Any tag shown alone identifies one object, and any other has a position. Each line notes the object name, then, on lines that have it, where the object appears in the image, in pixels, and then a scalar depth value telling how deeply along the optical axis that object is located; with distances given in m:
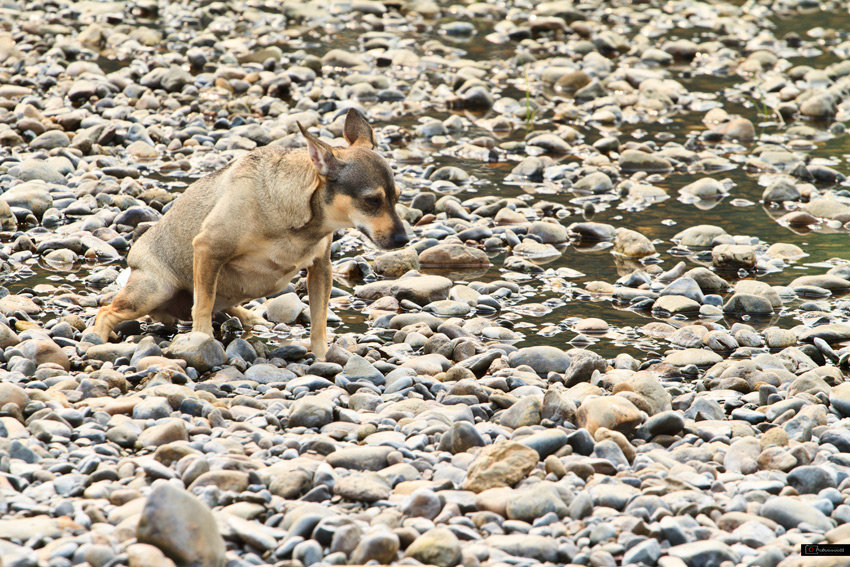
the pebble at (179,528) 7.93
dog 13.67
